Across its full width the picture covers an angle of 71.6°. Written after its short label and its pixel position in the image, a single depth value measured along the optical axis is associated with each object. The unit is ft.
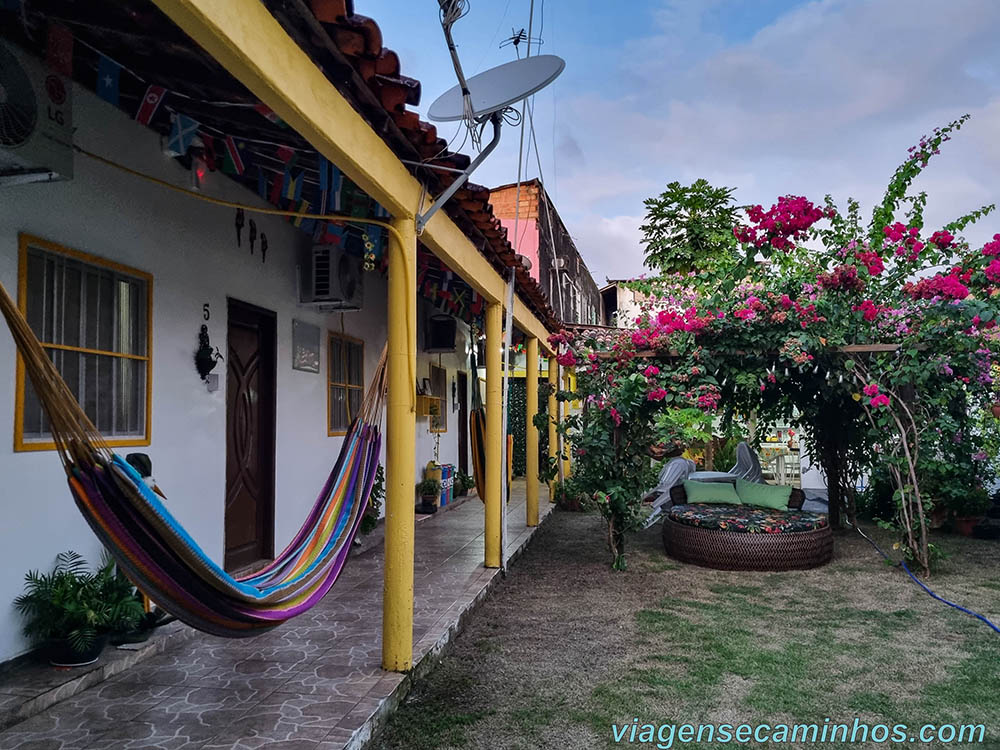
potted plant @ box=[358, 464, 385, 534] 18.89
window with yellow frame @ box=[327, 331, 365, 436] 18.49
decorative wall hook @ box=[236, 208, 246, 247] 13.48
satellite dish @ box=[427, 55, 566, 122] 9.92
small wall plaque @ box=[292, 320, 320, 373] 16.06
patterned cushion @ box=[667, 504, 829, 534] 18.12
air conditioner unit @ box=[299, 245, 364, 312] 15.98
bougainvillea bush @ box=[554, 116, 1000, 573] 16.39
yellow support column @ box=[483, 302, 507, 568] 16.22
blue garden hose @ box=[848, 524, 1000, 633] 13.53
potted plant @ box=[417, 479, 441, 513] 25.49
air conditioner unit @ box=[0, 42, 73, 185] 7.35
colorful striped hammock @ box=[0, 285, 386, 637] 5.92
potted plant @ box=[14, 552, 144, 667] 8.71
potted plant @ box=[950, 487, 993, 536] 23.13
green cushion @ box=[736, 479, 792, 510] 20.75
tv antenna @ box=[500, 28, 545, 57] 15.21
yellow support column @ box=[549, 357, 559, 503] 30.06
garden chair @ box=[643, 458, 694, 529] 27.74
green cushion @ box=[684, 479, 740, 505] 21.29
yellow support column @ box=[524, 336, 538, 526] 22.30
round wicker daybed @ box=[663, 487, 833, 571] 17.87
